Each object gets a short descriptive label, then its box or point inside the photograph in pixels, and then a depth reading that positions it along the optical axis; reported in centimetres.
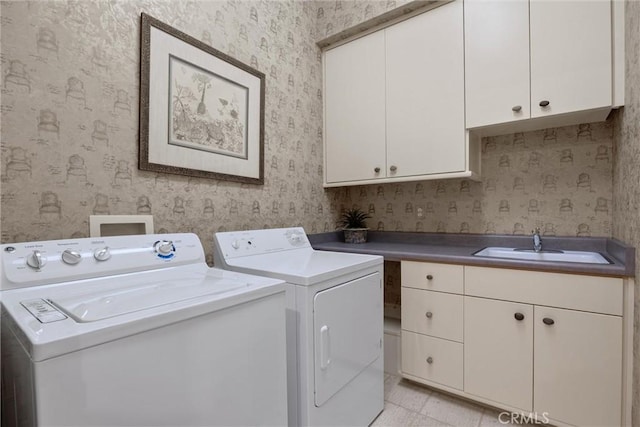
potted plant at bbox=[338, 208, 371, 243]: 258
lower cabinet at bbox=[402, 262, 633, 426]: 140
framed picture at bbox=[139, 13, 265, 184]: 150
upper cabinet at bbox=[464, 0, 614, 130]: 159
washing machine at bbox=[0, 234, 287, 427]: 67
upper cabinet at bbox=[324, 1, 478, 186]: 200
